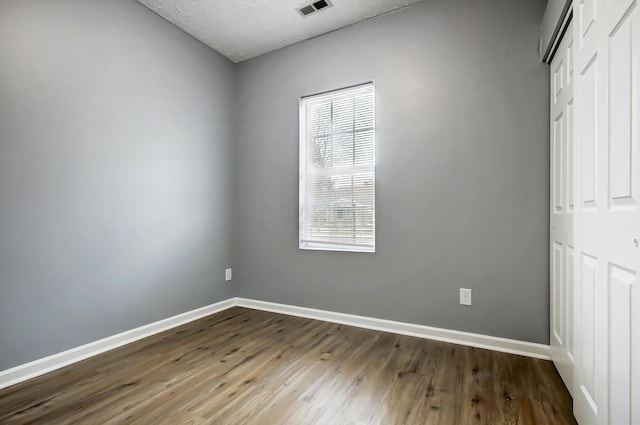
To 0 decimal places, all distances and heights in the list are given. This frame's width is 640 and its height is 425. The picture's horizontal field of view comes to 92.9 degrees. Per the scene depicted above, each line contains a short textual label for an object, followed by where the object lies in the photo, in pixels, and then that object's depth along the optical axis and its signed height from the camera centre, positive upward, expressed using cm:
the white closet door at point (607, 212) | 94 -2
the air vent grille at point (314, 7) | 254 +174
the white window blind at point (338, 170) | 283 +39
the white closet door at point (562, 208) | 166 +0
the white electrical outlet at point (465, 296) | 236 -68
